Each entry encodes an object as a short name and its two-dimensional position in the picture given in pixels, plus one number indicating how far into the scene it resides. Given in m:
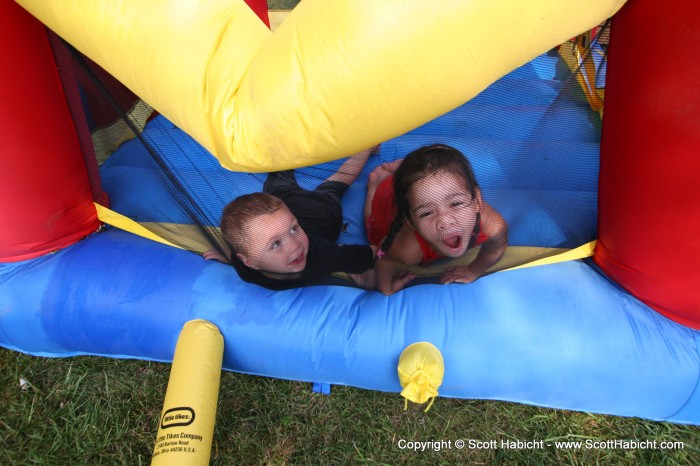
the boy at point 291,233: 1.35
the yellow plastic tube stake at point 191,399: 1.14
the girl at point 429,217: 1.23
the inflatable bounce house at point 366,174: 0.88
